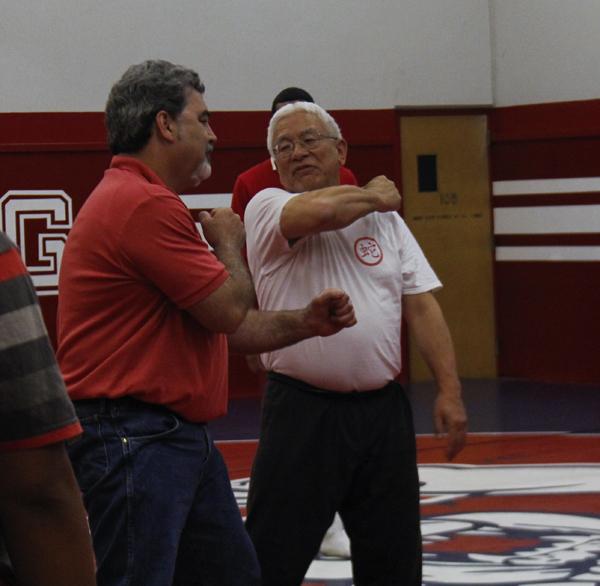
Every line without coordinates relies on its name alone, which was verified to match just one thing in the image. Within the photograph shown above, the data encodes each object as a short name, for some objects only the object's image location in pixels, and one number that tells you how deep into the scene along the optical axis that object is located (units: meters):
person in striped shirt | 3.41
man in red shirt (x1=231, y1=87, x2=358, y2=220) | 10.71
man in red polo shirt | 6.14
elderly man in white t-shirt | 7.38
